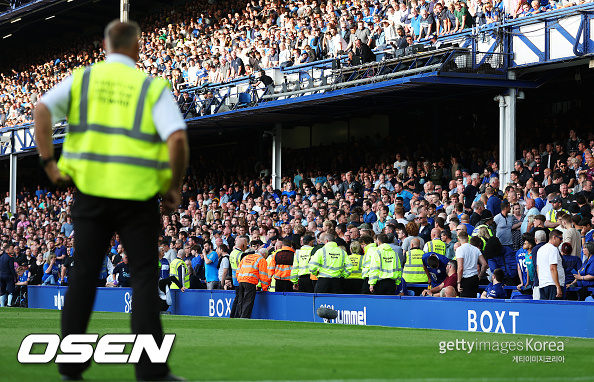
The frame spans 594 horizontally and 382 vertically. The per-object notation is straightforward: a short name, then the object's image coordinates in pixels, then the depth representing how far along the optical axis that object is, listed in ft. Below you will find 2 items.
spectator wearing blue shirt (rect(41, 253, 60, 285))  92.12
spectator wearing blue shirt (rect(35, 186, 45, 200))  138.02
